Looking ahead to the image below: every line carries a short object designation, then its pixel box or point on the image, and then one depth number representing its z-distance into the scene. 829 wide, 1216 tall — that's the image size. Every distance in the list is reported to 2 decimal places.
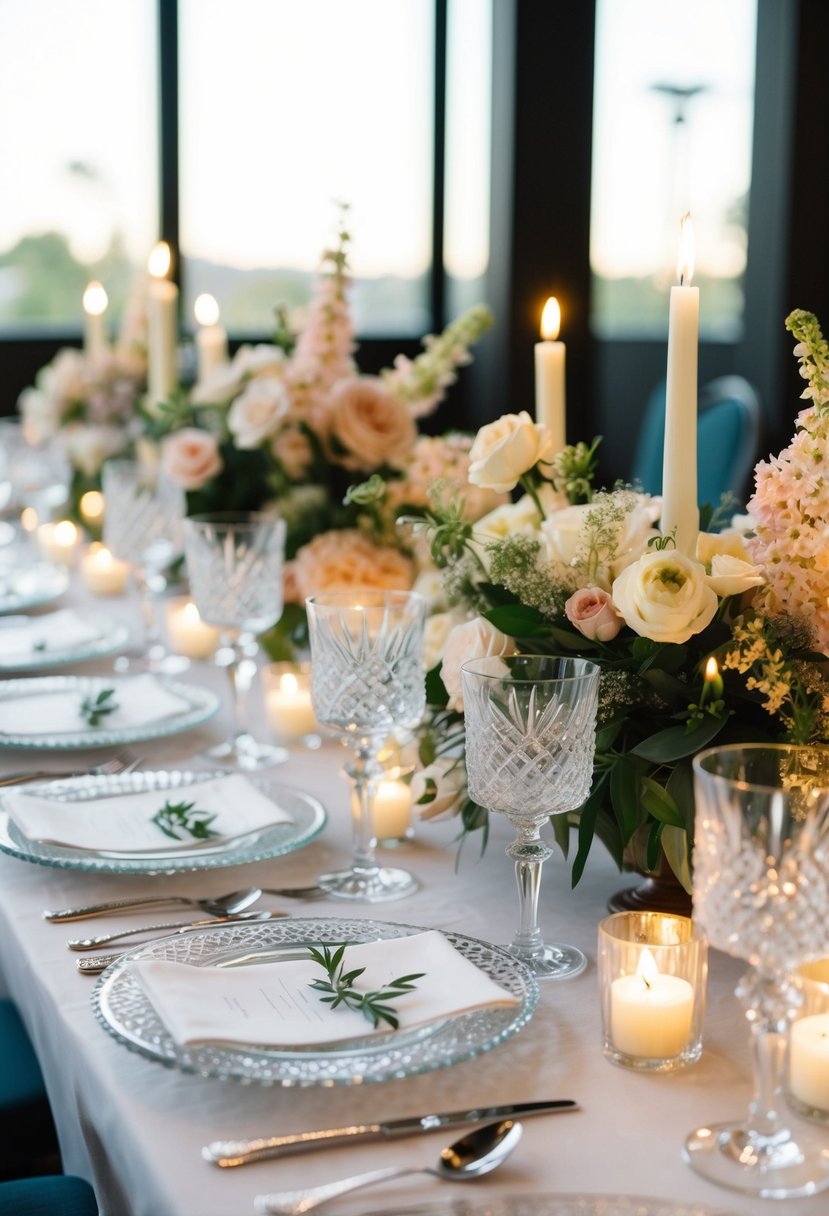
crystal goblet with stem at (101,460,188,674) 2.13
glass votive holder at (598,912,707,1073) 0.93
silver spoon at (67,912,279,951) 1.12
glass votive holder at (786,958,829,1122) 0.86
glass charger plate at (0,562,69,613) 2.40
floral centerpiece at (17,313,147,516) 3.01
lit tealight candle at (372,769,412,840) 1.39
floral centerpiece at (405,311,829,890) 1.06
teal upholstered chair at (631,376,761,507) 2.89
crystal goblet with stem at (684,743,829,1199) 0.77
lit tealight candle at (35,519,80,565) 2.99
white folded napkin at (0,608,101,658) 2.07
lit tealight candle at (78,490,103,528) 3.06
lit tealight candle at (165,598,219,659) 2.16
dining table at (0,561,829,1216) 0.80
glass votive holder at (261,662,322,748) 1.72
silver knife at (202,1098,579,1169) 0.81
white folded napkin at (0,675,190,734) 1.67
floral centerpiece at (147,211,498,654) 2.04
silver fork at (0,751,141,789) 1.52
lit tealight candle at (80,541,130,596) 2.64
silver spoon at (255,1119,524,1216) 0.76
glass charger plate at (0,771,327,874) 1.25
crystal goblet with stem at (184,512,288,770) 1.65
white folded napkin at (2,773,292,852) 1.30
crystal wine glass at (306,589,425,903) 1.24
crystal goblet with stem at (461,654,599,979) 1.01
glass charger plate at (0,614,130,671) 1.98
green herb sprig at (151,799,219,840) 1.31
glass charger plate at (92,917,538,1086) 0.86
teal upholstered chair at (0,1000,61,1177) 1.39
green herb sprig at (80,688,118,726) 1.68
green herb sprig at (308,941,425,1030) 0.91
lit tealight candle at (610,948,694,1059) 0.93
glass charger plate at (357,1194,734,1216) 0.75
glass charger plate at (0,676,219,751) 1.61
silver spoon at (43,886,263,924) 1.18
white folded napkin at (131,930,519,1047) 0.89
